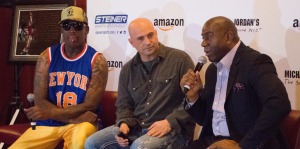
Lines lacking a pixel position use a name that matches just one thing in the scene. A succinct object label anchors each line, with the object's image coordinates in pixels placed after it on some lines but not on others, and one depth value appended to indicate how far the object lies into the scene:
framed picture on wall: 4.67
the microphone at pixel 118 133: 3.18
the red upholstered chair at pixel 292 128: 2.88
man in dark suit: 2.36
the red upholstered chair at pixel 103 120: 3.78
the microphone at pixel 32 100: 3.44
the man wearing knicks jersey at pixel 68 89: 3.54
